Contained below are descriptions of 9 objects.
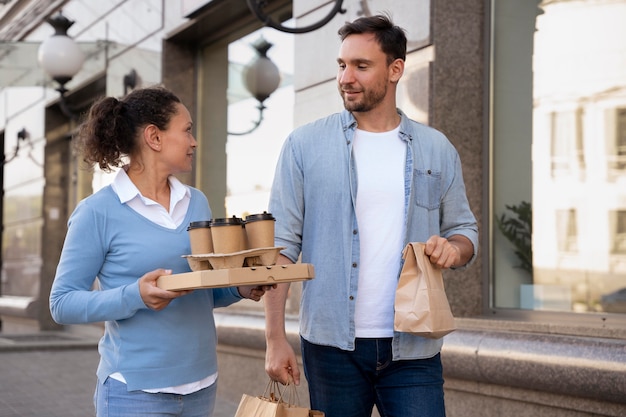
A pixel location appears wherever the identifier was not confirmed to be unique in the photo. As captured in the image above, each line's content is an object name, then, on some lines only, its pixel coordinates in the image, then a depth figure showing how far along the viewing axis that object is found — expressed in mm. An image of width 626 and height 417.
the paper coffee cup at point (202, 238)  2748
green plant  5793
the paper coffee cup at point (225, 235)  2709
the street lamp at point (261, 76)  8852
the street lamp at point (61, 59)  10578
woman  2840
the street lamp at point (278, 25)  6340
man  3092
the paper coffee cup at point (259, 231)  2756
